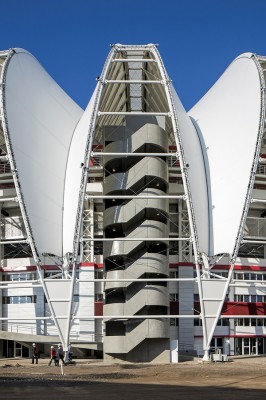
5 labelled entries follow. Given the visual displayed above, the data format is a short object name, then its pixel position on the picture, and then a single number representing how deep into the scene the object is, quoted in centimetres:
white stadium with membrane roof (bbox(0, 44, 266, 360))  6034
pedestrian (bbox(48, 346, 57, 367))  5425
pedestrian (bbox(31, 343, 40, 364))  5816
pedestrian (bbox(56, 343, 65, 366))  5314
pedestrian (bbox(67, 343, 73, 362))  5784
